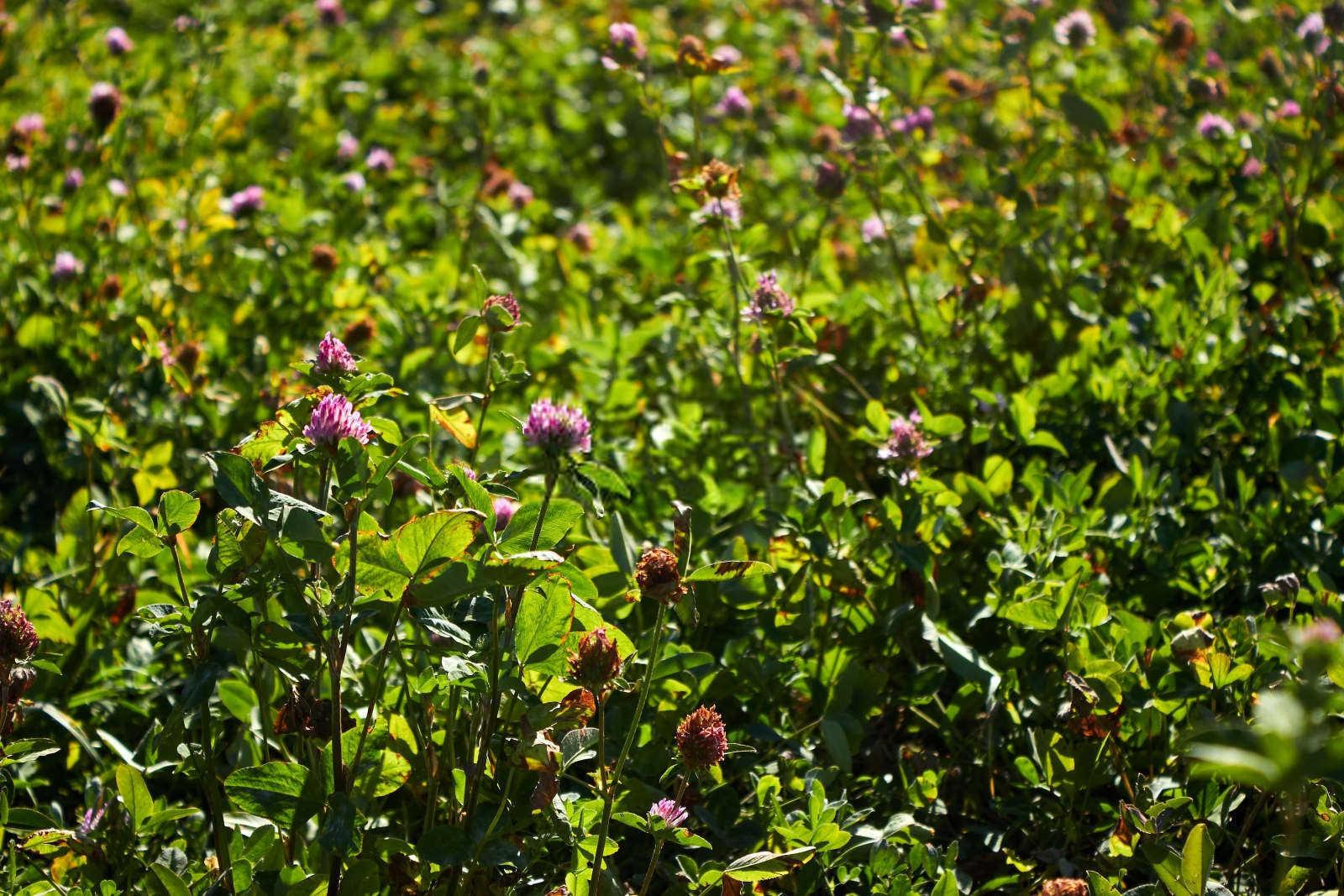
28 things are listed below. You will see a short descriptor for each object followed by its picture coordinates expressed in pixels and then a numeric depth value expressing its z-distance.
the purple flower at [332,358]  1.32
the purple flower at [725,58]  2.21
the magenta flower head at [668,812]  1.28
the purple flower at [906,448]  1.87
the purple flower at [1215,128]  2.68
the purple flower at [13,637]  1.34
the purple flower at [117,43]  3.52
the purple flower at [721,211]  1.96
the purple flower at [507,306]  1.42
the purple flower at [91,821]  1.50
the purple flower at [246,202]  2.97
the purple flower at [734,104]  3.32
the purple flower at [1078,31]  2.80
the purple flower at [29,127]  2.96
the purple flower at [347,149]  3.59
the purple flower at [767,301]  1.96
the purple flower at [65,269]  2.71
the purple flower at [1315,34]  2.60
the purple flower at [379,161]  3.22
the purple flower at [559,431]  1.22
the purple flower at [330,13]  4.27
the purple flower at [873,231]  2.73
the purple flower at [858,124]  2.58
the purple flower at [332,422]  1.21
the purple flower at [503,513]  1.48
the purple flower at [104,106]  2.78
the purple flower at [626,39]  2.22
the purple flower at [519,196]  3.38
